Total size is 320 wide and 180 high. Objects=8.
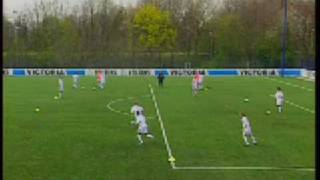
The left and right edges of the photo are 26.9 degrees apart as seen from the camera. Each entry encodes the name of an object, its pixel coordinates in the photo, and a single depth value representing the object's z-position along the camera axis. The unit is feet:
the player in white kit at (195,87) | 139.60
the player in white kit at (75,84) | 165.19
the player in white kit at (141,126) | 64.20
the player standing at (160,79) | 169.27
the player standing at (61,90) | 133.13
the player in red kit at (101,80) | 160.66
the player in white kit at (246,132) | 63.35
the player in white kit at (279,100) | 99.74
